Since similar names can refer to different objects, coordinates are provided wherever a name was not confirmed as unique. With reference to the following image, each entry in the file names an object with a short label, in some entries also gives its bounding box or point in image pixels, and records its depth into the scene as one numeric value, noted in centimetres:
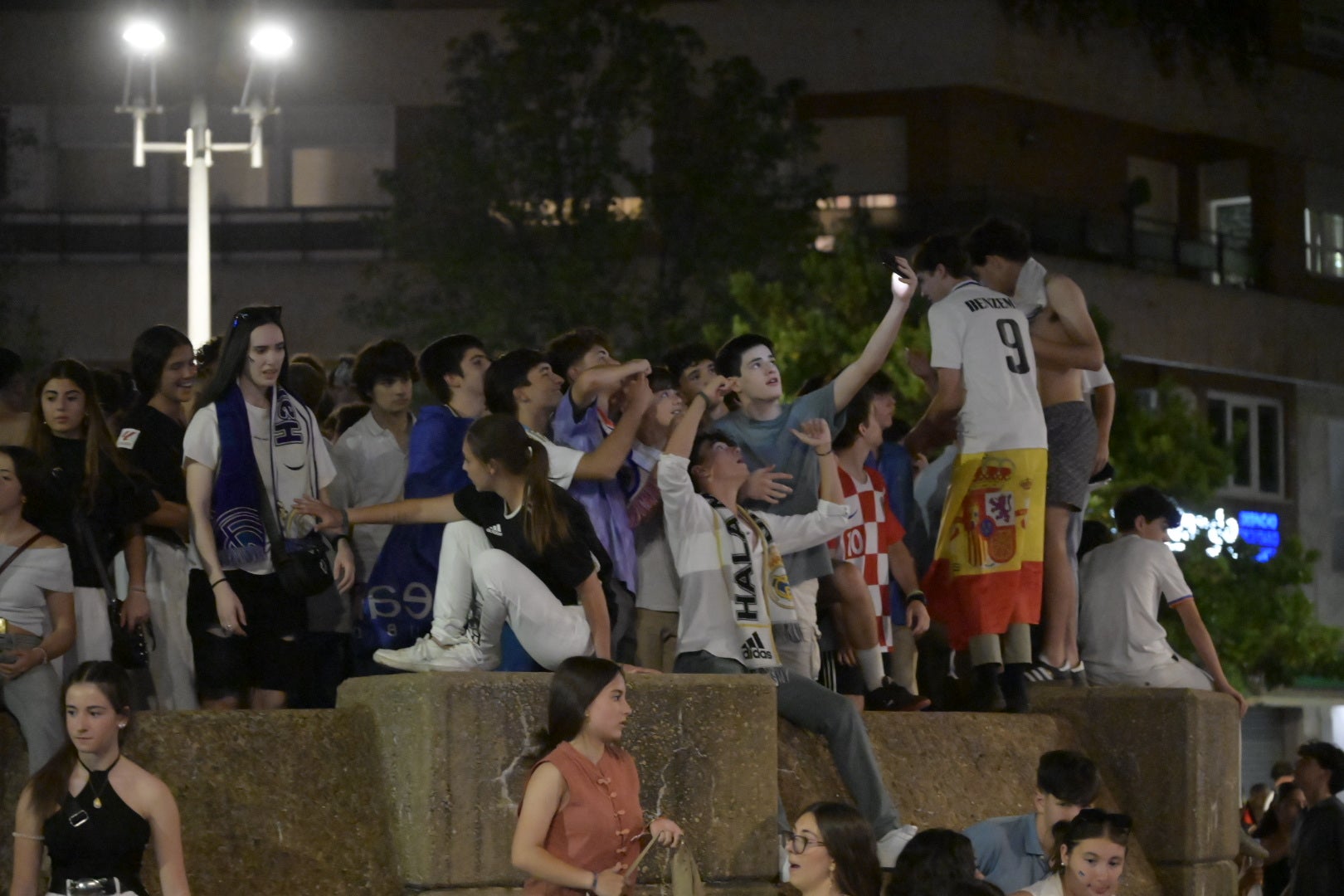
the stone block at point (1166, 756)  1816
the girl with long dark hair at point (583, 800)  1216
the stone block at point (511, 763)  1331
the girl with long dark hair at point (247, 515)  1496
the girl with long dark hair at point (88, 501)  1429
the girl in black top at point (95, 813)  1173
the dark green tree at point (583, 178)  4728
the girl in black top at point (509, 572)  1389
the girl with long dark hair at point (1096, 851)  1411
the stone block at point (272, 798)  1308
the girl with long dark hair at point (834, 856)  1287
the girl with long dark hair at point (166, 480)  1556
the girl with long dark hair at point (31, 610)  1327
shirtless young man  1852
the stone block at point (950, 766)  1579
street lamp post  3253
